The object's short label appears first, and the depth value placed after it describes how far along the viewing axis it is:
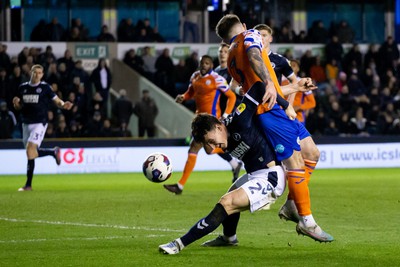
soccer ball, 11.43
